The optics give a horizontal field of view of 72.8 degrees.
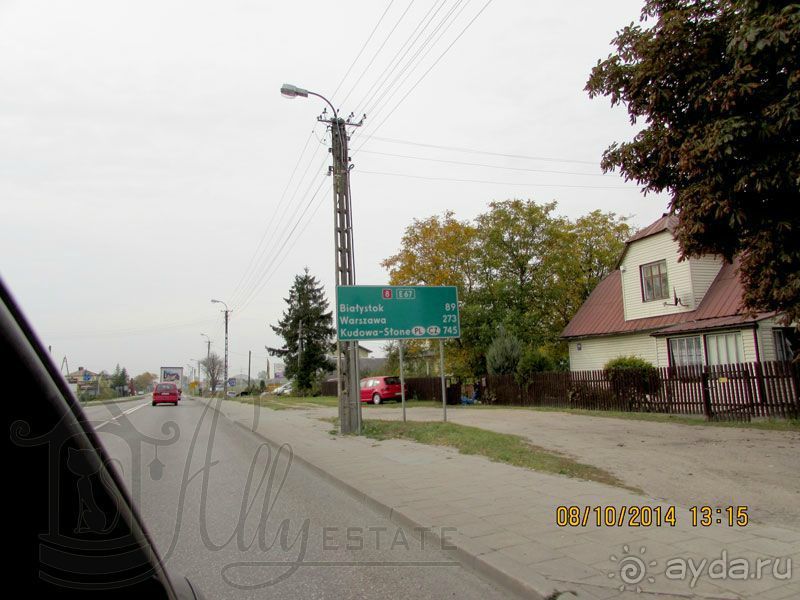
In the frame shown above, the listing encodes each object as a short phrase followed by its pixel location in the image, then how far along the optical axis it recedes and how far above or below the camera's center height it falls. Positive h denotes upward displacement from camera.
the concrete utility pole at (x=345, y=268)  14.27 +2.86
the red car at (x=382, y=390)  31.41 -0.84
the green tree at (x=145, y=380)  123.81 +0.91
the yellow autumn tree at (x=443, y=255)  34.81 +7.54
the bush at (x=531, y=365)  24.78 +0.22
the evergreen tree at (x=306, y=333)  53.03 +4.66
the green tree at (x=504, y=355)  26.58 +0.78
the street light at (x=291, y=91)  14.60 +7.68
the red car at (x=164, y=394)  35.59 -0.72
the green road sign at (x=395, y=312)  14.36 +1.71
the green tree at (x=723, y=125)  7.47 +3.61
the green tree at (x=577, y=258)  35.00 +7.70
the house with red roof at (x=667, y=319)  17.86 +1.87
